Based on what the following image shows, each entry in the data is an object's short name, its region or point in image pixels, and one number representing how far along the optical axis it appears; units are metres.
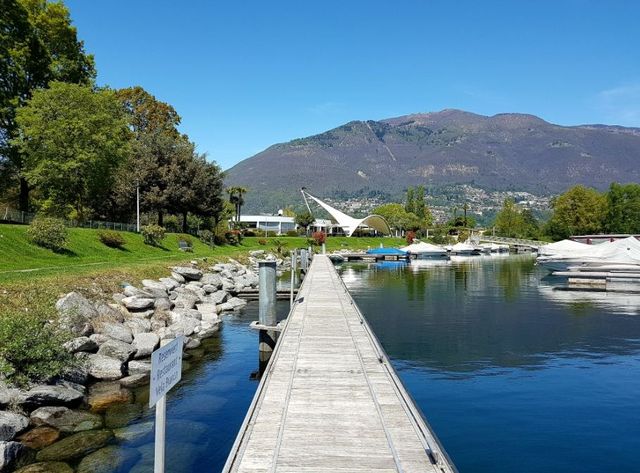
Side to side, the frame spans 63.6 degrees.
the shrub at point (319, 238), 93.50
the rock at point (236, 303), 30.43
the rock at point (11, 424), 10.84
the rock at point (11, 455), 9.84
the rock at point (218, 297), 30.10
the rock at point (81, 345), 15.51
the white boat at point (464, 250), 106.21
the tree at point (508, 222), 157.62
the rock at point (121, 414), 12.72
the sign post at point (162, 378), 5.78
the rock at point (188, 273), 32.38
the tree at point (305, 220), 110.69
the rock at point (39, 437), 11.10
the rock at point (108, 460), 10.43
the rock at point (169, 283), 27.68
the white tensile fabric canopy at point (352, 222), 131.12
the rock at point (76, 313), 16.17
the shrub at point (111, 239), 39.19
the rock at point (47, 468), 10.05
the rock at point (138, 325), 19.67
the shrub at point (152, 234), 46.00
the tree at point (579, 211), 118.50
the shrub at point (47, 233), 30.72
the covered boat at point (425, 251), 92.88
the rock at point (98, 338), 16.93
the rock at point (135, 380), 15.36
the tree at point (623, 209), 112.44
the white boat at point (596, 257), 51.23
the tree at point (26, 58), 41.91
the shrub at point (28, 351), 12.94
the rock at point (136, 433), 11.85
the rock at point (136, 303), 22.16
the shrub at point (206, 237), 58.91
